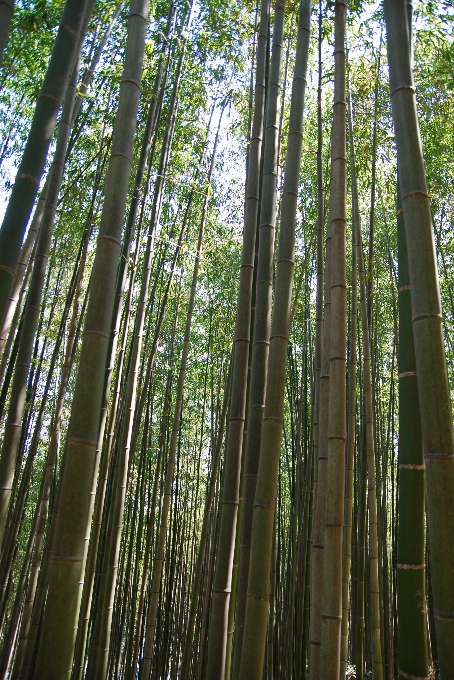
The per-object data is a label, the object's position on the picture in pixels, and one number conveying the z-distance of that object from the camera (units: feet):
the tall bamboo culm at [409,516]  3.59
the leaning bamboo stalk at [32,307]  6.04
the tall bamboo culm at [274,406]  4.74
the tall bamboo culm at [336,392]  4.89
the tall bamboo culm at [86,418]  3.25
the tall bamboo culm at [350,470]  9.25
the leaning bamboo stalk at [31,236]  8.06
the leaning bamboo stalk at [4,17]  4.35
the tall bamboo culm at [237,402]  5.50
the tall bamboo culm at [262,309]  5.72
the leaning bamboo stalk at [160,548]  11.18
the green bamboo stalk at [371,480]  9.64
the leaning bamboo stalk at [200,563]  11.01
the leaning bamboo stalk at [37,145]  4.25
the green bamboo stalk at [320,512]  5.75
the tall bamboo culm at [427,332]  3.20
